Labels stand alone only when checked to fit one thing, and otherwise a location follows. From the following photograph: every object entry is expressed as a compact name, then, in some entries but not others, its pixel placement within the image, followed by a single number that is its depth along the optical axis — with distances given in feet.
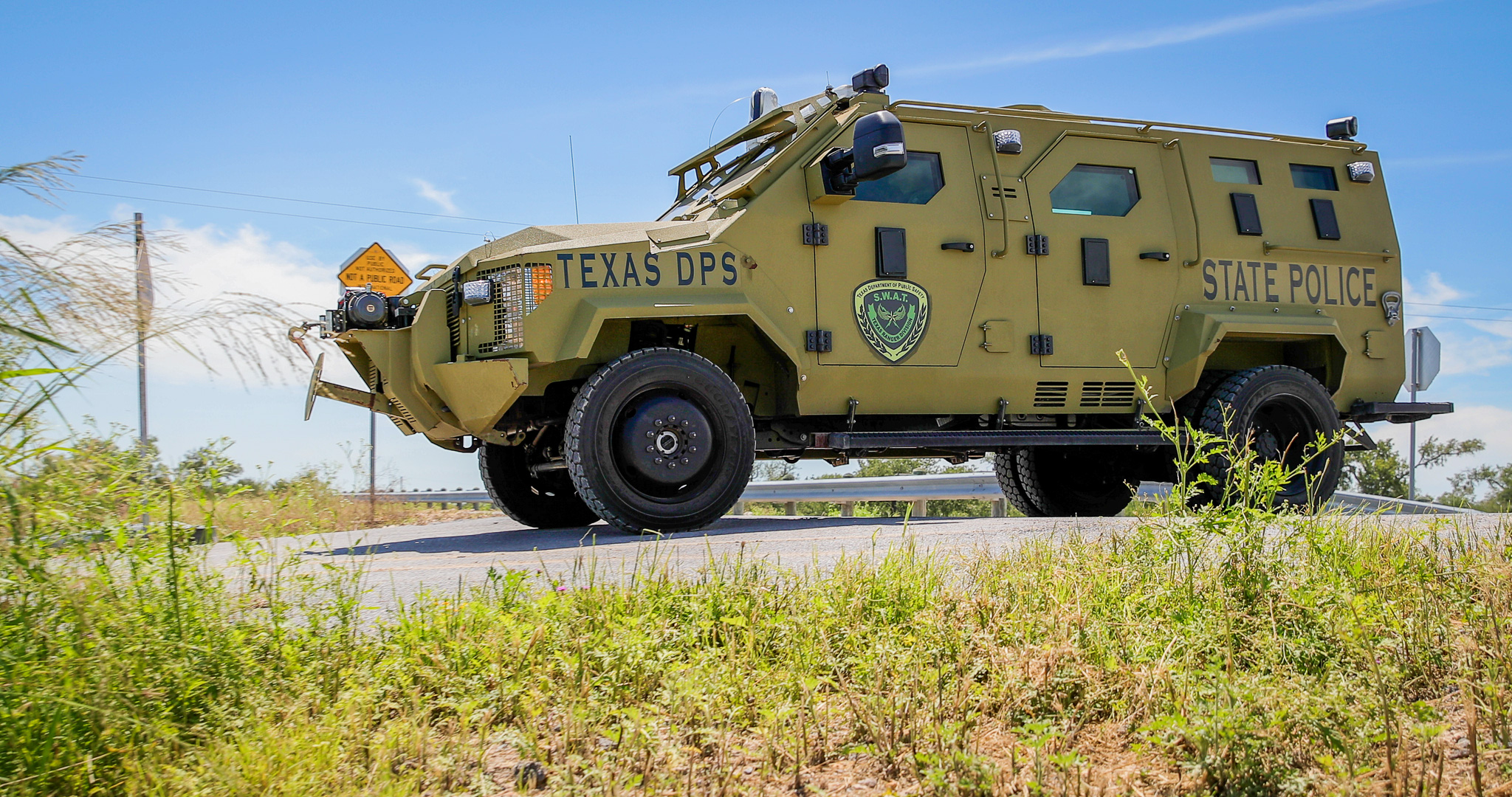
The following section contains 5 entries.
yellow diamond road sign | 37.17
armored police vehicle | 19.94
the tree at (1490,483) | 59.57
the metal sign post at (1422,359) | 29.30
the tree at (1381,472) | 63.26
